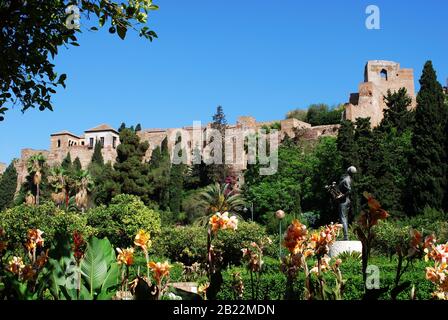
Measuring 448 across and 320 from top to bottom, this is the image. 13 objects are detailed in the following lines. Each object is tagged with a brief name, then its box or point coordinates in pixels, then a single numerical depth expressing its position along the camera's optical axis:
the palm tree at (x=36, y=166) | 41.41
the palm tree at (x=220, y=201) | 35.69
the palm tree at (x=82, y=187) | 37.94
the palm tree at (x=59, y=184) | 38.16
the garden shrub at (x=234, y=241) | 18.47
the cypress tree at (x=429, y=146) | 27.95
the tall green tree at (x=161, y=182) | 43.62
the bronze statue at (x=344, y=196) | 13.66
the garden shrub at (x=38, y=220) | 21.47
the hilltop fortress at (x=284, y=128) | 50.56
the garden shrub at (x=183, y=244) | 19.14
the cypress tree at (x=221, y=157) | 47.93
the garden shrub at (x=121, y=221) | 24.67
